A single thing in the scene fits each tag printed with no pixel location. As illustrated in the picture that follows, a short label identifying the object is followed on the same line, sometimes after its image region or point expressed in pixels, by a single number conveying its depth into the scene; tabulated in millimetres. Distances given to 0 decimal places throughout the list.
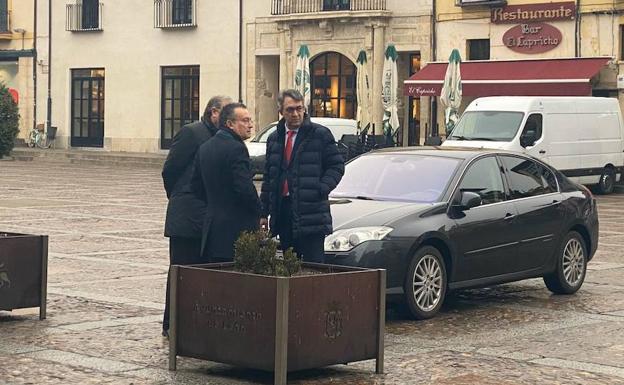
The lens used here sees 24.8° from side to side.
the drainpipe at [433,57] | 42250
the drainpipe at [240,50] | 47625
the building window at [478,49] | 41500
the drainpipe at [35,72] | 53531
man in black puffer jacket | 10781
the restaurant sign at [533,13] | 38875
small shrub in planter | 8664
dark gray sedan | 11578
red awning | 37469
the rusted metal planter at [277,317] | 8484
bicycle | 52469
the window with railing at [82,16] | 52469
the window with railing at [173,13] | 49156
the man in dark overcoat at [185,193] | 10672
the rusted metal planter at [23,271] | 10883
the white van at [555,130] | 30188
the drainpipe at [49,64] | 53062
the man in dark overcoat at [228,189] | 10039
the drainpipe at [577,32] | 38719
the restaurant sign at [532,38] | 39281
